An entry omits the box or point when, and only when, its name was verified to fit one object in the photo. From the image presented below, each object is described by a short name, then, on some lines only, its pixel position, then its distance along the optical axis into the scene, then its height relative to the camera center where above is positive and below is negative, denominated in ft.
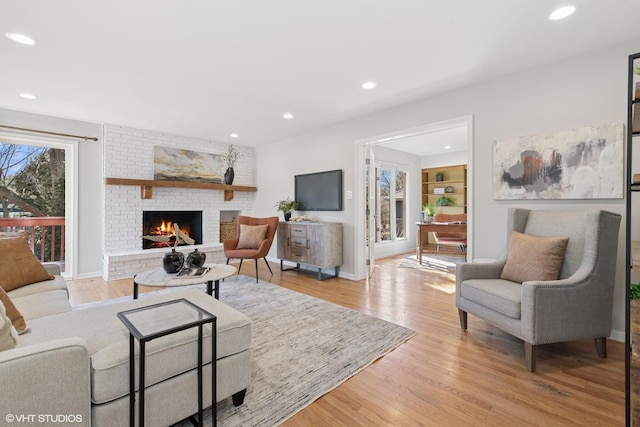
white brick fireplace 14.58 +0.57
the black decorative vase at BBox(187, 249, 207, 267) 9.34 -1.56
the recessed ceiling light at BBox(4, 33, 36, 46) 7.06 +4.28
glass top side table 3.80 -1.68
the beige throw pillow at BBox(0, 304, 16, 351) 3.53 -1.54
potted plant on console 16.53 +0.29
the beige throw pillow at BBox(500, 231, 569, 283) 7.08 -1.14
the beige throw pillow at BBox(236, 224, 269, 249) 14.80 -1.24
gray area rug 5.15 -3.38
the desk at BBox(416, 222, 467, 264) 17.19 -0.96
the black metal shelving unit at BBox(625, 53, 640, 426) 4.24 -1.69
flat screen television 14.75 +1.16
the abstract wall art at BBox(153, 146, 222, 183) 16.34 +2.77
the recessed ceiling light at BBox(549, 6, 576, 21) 6.20 +4.39
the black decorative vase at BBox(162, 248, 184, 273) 8.92 -1.55
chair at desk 19.27 -1.66
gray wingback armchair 6.21 -1.88
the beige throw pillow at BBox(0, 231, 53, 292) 6.90 -1.37
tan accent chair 13.76 -1.61
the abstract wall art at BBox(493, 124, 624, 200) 7.52 +1.38
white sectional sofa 3.18 -2.01
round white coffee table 8.01 -1.94
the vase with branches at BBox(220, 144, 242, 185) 18.30 +3.35
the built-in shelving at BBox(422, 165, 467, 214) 22.70 +2.15
